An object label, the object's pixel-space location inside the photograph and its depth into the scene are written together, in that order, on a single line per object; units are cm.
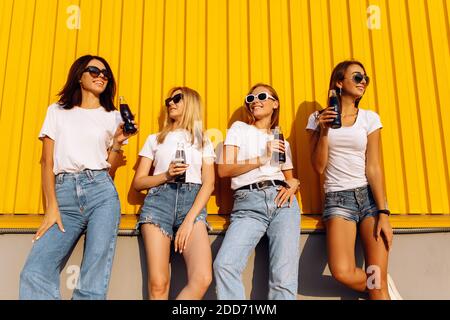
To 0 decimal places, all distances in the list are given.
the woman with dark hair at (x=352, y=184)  255
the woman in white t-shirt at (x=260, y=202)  235
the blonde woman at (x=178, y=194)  242
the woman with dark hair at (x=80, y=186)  233
